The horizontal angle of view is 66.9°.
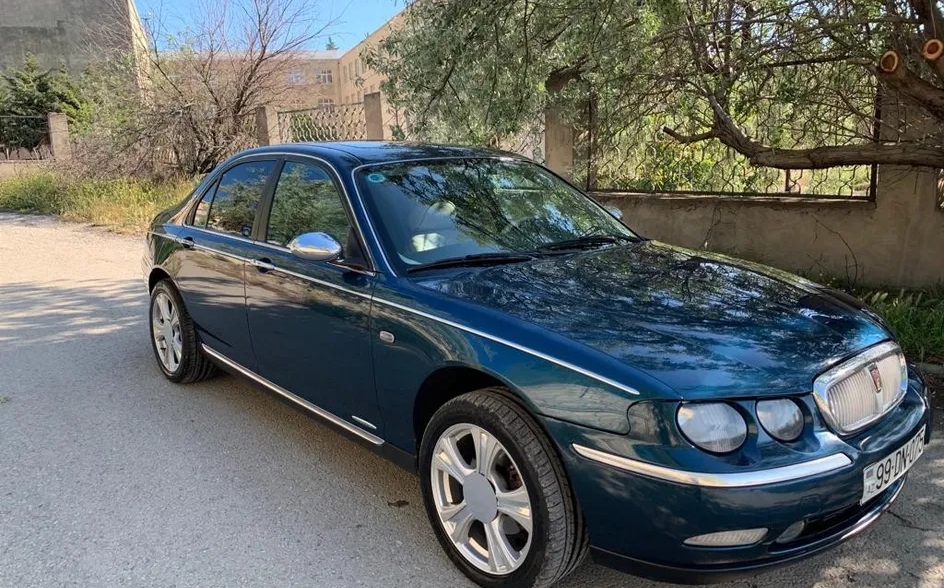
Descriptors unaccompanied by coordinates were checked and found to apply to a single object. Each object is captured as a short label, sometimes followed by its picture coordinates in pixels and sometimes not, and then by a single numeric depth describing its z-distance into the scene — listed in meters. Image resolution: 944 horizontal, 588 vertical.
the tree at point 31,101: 24.19
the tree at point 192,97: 14.83
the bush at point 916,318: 4.86
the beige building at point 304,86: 15.80
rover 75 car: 2.22
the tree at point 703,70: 5.50
